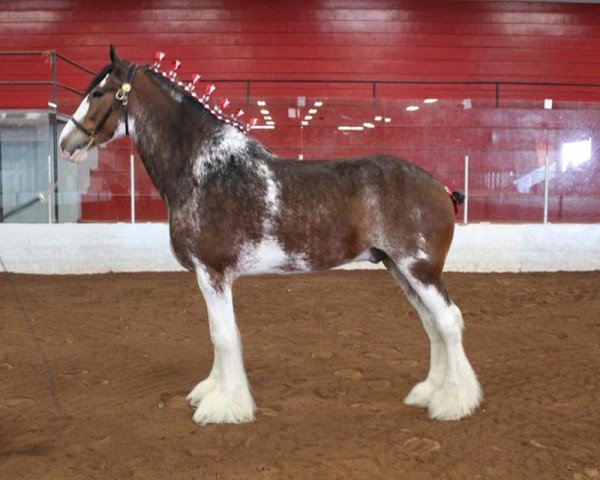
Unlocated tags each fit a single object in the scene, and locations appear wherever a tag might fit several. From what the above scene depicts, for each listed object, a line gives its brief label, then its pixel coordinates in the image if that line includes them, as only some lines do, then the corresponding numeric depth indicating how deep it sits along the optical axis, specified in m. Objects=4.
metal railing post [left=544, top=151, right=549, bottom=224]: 8.88
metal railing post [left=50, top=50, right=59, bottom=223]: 8.62
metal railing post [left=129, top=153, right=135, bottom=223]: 8.52
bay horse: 3.24
